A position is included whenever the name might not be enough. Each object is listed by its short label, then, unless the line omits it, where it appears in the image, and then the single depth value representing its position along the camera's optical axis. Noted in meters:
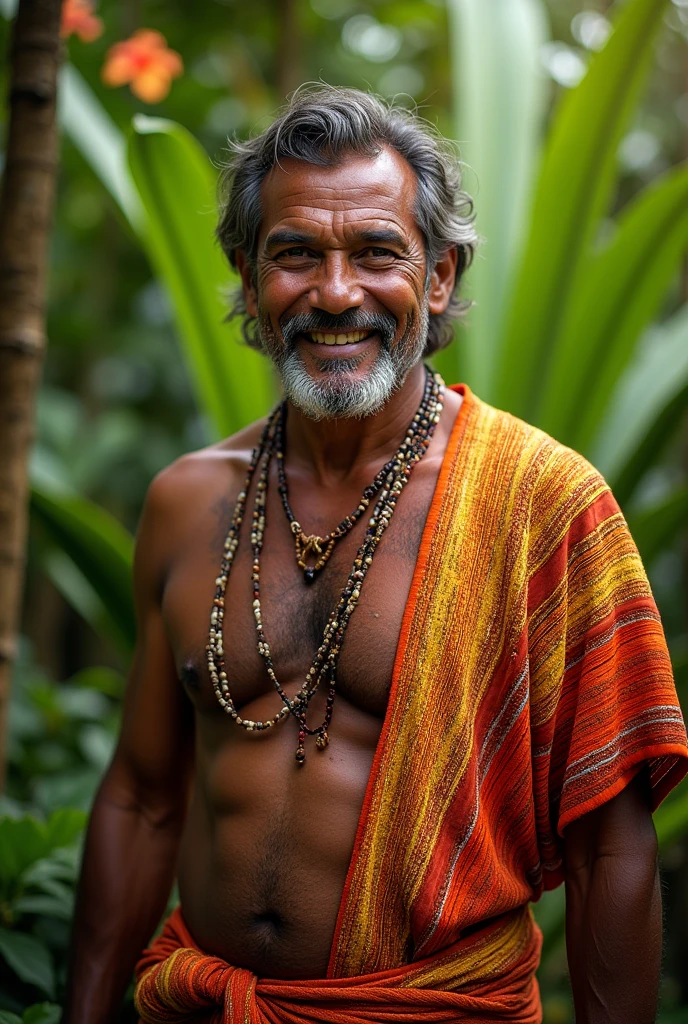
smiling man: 1.44
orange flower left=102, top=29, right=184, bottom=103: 2.96
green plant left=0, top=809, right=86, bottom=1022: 1.76
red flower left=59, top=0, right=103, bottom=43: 2.83
